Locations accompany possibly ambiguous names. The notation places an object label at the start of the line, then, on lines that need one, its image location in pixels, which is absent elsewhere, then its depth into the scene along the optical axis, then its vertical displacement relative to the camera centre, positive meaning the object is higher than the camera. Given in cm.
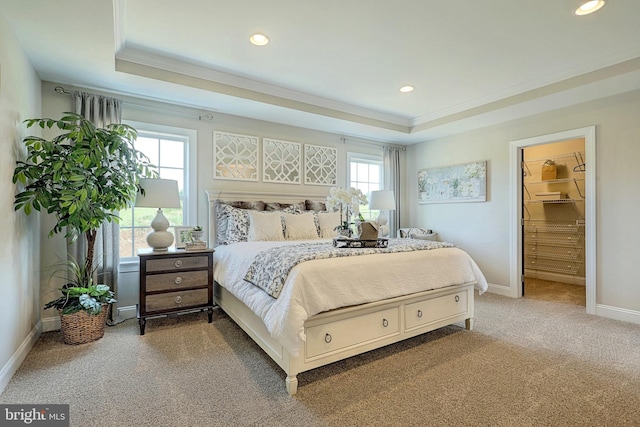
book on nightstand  313 -32
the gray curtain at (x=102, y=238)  304 -23
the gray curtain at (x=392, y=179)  543 +61
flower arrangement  283 +13
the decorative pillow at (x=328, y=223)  390 -12
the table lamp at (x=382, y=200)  448 +19
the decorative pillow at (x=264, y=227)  341 -15
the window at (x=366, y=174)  525 +70
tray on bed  261 -26
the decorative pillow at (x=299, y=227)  361 -16
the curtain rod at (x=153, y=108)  302 +123
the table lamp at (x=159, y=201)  305 +14
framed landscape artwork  452 +47
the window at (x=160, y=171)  348 +54
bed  193 -62
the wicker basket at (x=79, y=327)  255 -94
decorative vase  285 -17
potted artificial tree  237 +21
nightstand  283 -66
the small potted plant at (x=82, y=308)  256 -79
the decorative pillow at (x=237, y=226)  345 -13
